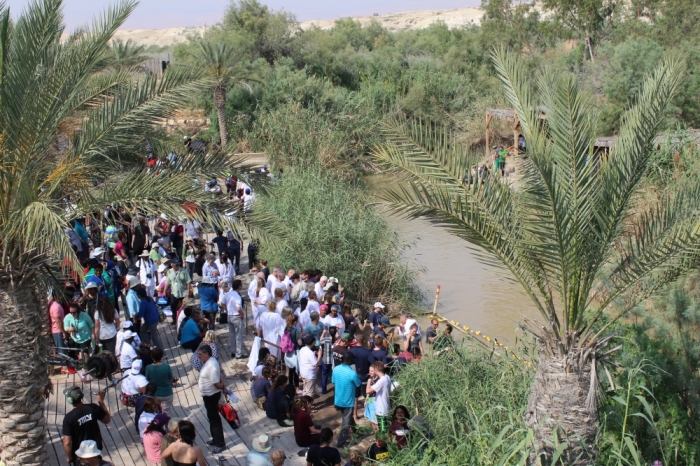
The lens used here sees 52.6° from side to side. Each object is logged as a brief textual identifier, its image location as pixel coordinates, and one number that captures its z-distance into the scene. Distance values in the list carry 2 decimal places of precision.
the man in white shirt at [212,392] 8.17
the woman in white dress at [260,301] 10.88
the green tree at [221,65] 29.88
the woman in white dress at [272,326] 10.42
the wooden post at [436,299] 16.19
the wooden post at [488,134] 31.53
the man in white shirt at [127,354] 8.84
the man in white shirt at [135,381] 8.42
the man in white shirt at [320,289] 12.23
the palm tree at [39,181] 7.00
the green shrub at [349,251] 15.70
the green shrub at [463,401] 7.37
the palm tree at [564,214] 6.66
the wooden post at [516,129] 27.83
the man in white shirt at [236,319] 10.93
